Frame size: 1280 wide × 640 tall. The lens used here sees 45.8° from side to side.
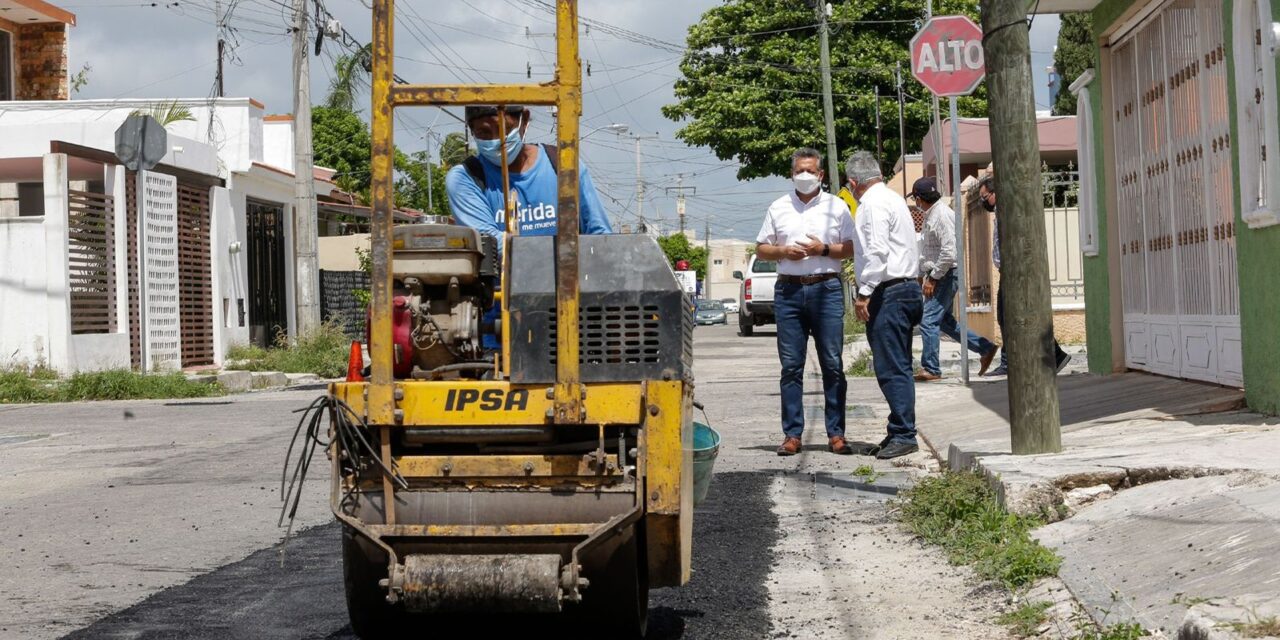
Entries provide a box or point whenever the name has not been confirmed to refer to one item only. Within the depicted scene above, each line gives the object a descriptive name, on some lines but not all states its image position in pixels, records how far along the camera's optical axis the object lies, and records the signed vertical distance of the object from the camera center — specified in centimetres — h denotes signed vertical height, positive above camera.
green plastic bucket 540 -45
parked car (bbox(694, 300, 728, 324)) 6569 +71
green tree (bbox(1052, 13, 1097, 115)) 4422 +809
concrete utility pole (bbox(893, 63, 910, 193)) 3609 +580
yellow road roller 446 -31
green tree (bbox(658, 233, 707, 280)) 11681 +633
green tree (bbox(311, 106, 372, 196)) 6228 +838
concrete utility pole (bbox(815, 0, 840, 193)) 3672 +549
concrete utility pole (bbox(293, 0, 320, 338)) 2408 +232
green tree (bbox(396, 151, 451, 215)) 6729 +745
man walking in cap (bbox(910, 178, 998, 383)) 1461 +47
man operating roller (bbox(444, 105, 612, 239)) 574 +57
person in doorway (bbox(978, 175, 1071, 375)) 1502 +123
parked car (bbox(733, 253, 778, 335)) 3797 +83
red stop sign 1359 +240
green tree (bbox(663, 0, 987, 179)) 4519 +752
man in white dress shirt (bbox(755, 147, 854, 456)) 950 +34
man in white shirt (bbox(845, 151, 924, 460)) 948 +17
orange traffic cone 485 -7
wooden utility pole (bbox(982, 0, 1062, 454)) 721 +39
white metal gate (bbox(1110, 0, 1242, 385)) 955 +83
